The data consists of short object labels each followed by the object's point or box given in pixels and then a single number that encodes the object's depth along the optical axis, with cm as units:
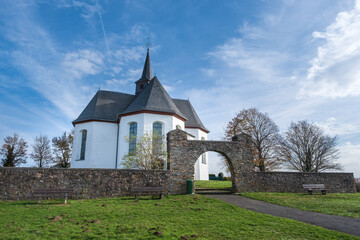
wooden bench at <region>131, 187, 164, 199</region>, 1275
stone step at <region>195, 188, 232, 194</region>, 1517
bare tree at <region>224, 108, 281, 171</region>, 2892
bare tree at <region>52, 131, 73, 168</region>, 3703
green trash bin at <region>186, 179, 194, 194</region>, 1416
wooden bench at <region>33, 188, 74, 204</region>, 1161
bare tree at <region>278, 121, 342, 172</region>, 3031
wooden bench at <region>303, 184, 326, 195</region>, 1595
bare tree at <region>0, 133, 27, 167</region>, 3403
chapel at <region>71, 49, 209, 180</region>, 2153
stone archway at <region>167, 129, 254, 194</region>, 1452
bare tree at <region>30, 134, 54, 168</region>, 3929
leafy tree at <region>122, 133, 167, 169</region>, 1641
